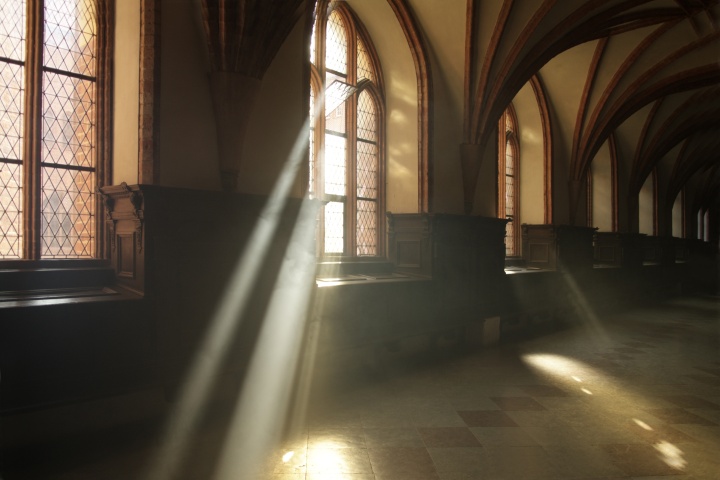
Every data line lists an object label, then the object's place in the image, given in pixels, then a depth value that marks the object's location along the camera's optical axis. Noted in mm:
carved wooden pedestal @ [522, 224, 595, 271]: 11562
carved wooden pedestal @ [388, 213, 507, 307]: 8250
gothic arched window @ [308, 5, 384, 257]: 7693
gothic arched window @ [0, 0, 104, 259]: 4953
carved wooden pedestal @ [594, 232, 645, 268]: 14805
